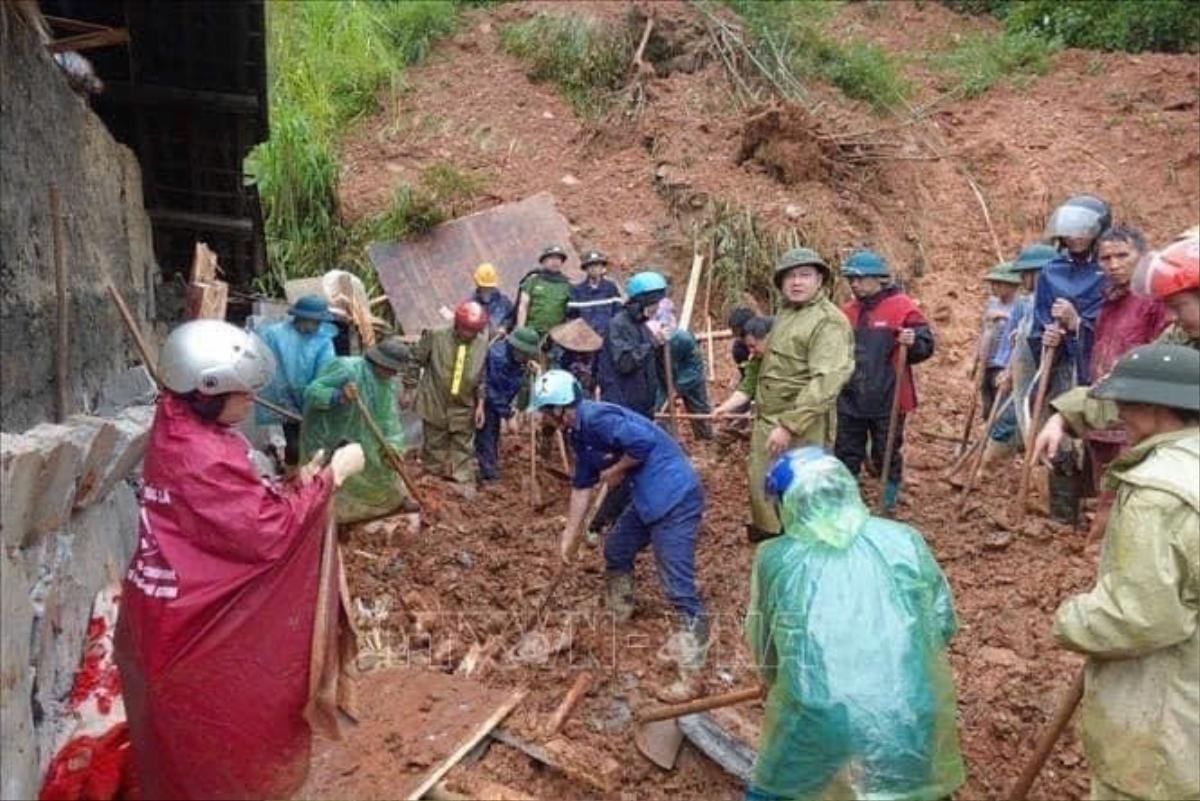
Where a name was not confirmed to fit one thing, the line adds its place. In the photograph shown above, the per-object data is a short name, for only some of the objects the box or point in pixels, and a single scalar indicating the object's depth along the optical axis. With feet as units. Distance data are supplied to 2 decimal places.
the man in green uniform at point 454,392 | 26.99
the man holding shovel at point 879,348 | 22.03
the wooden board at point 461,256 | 37.55
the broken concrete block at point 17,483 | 10.07
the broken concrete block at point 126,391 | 17.70
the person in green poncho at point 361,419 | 21.94
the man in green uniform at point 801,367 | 19.39
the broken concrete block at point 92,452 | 12.85
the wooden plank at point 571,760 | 15.30
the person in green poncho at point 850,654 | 10.25
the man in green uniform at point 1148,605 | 9.27
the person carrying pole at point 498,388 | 27.78
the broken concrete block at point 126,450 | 14.11
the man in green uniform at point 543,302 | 31.53
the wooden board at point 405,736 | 14.62
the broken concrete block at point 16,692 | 10.02
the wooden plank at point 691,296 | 37.47
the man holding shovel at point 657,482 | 17.38
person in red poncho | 10.87
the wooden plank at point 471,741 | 14.55
